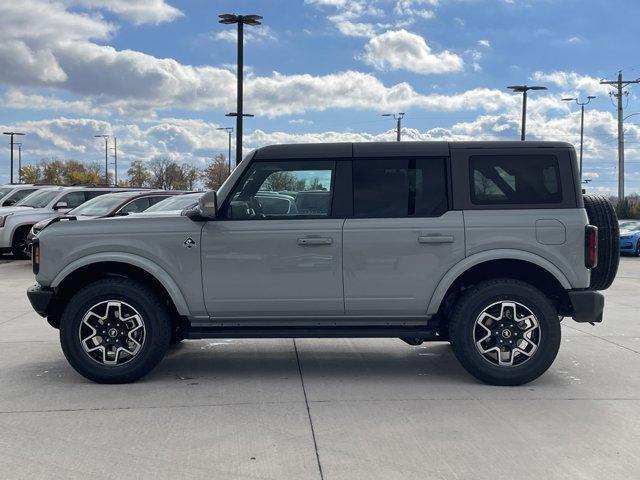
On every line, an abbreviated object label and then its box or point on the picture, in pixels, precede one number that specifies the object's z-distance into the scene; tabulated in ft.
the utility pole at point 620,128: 133.18
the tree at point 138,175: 296.42
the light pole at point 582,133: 169.22
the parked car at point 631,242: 76.48
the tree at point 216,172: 224.33
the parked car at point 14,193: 65.98
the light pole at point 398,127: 166.61
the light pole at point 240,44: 71.99
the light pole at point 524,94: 115.34
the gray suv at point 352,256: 18.13
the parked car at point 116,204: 46.43
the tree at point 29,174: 313.32
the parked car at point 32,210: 53.26
